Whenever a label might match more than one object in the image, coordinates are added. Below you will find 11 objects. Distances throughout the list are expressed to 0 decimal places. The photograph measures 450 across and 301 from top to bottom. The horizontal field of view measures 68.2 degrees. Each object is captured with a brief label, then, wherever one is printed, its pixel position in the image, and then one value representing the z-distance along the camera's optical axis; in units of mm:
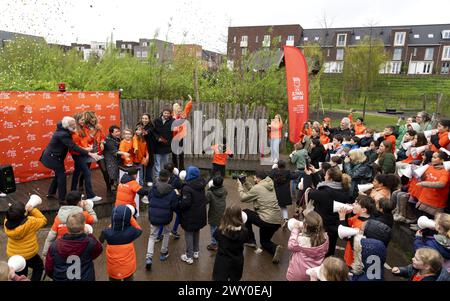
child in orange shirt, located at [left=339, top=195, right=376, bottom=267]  4078
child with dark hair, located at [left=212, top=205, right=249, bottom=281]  3838
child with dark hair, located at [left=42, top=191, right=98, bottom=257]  3824
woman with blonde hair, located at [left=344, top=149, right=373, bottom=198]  6246
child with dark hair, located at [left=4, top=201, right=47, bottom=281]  3747
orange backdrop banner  7270
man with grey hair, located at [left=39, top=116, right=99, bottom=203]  5980
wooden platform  6280
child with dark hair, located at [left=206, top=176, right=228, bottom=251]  5246
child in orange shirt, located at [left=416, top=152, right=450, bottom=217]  4922
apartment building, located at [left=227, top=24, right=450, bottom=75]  48688
